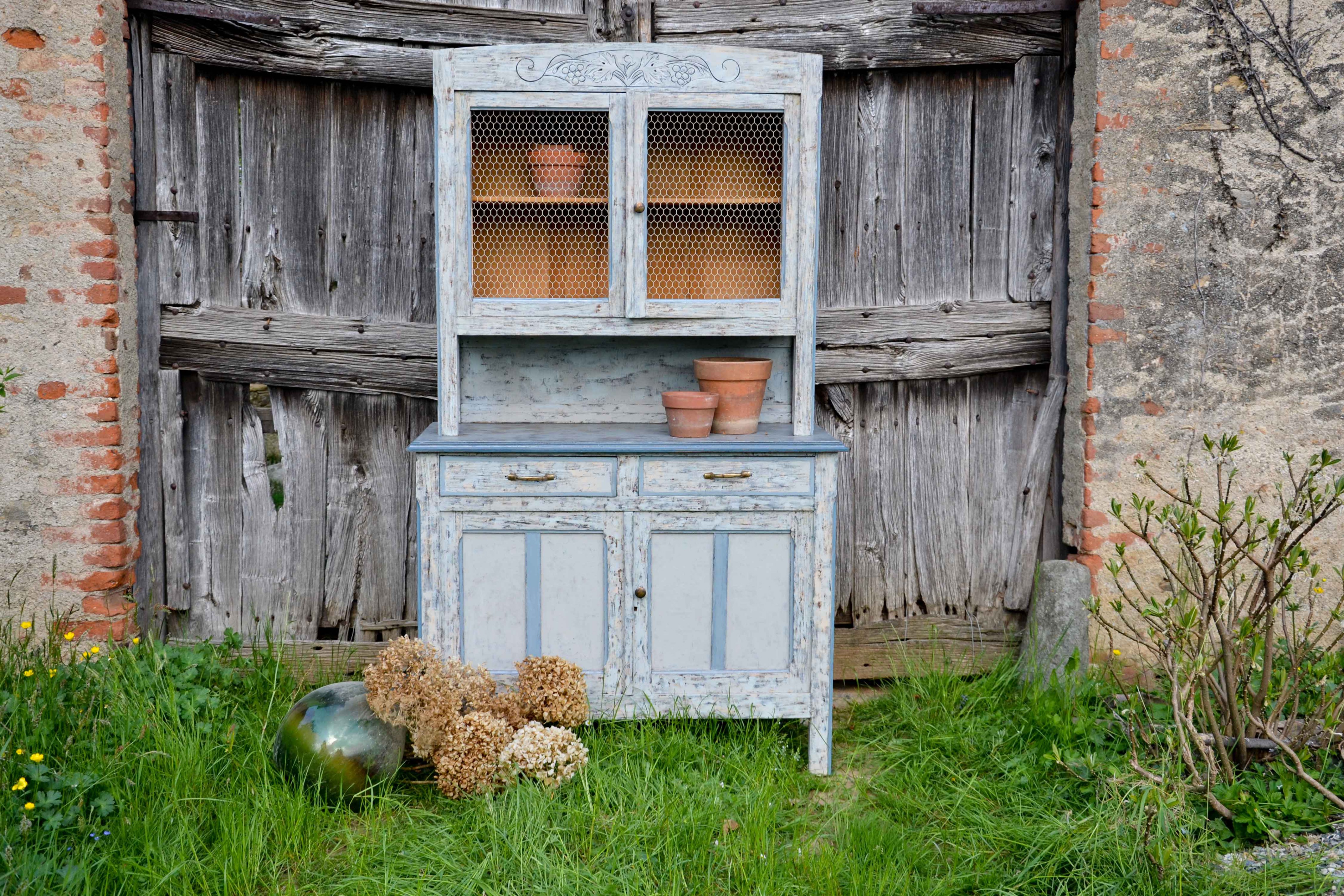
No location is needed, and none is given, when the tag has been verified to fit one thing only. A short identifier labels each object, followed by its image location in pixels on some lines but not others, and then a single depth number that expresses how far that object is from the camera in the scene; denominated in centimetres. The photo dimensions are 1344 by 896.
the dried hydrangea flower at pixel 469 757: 282
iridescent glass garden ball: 285
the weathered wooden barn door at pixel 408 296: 368
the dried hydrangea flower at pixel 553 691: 298
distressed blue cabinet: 313
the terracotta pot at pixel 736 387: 329
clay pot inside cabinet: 323
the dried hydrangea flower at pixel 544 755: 285
